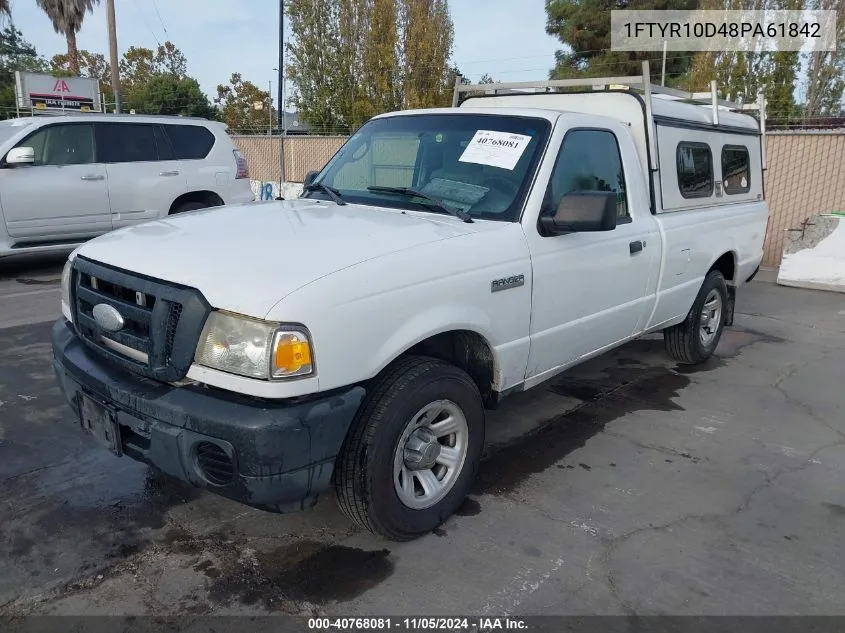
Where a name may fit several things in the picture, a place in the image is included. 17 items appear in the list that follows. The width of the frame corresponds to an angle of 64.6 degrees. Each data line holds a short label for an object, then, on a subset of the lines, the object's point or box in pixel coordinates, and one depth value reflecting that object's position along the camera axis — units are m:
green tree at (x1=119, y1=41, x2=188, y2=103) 54.53
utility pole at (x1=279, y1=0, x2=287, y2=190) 20.05
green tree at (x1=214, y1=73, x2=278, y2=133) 38.77
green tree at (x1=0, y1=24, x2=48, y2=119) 39.78
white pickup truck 2.44
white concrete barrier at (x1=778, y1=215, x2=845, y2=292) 9.28
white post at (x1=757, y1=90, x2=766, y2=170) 6.44
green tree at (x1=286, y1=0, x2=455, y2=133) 26.00
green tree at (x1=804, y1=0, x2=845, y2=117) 20.72
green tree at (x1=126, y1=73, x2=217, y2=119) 38.62
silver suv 8.24
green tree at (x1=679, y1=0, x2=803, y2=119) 18.64
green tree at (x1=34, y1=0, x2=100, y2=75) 35.06
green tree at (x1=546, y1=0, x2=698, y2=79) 28.06
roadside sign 26.38
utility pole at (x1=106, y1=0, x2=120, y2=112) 23.58
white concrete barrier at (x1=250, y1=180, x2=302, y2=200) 14.59
